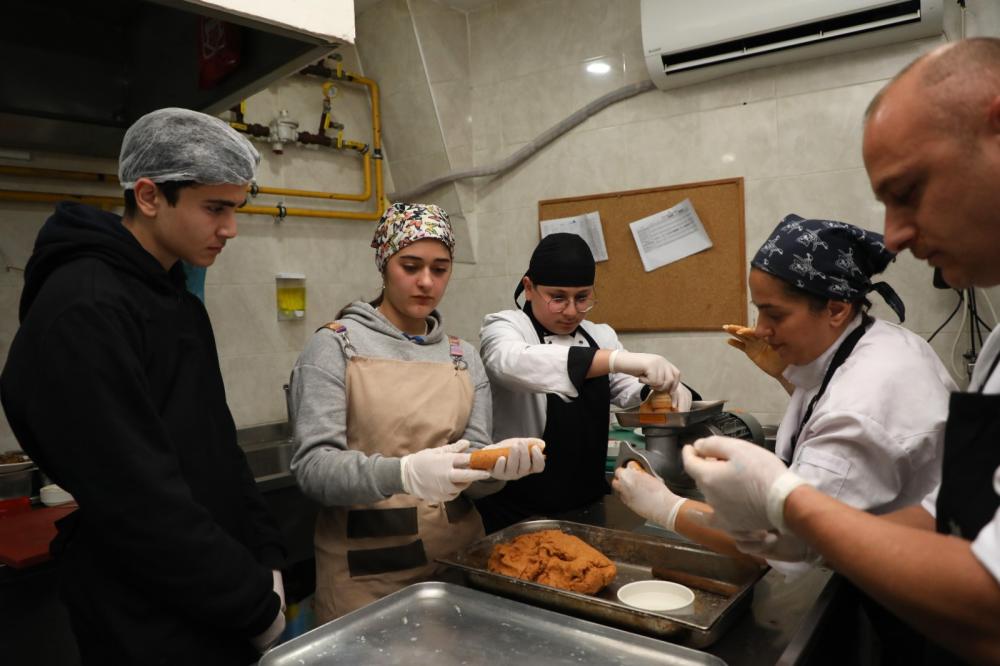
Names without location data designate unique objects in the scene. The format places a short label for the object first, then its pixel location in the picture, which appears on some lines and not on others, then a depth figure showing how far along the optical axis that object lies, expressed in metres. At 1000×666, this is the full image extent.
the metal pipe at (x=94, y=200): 2.68
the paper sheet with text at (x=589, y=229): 3.73
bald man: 0.84
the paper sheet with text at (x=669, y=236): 3.45
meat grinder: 2.02
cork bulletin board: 3.36
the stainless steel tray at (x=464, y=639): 1.22
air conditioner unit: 2.83
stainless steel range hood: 2.46
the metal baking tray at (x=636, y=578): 1.28
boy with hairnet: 1.31
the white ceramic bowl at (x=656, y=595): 1.43
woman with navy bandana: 1.37
